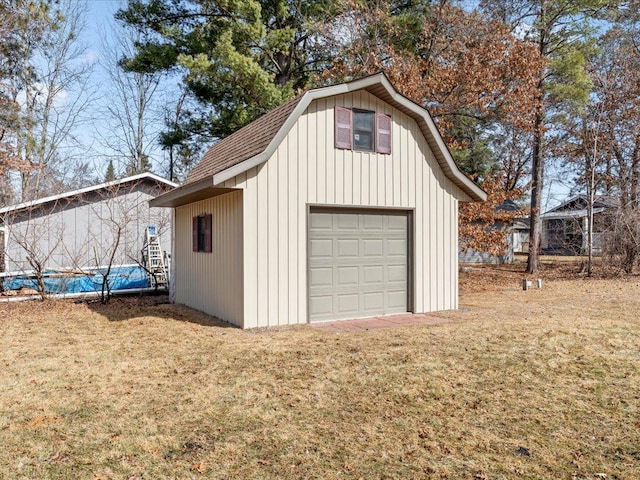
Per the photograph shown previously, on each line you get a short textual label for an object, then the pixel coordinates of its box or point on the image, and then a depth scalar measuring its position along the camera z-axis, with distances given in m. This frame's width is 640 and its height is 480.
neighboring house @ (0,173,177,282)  14.16
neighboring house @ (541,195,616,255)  17.92
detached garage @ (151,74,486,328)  7.82
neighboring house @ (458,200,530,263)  26.23
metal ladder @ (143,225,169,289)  14.58
